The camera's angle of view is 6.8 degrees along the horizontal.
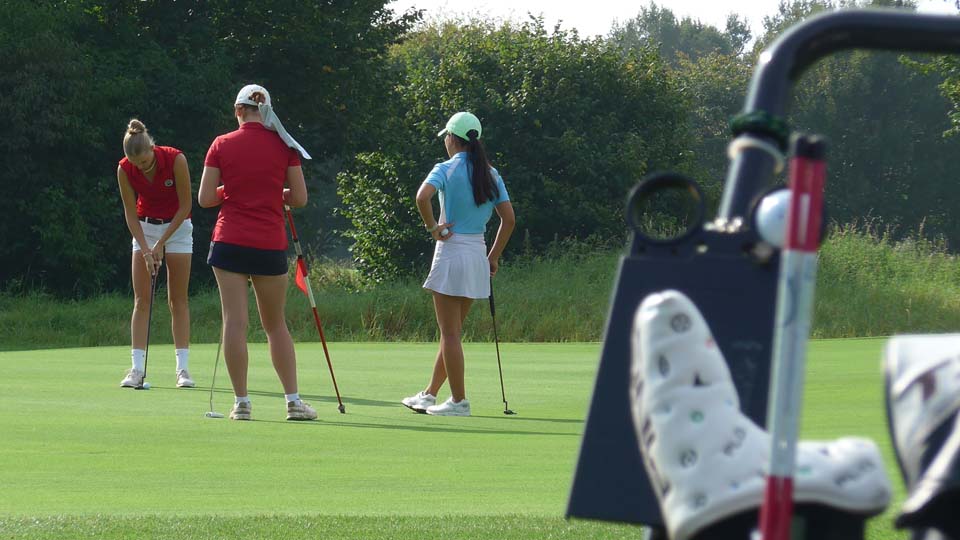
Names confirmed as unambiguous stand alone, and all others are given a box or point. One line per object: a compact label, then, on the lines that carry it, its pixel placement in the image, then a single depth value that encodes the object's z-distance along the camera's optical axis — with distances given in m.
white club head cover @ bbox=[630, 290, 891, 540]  10.55
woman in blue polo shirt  43.64
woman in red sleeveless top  44.48
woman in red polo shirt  42.90
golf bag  11.94
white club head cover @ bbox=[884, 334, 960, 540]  10.23
